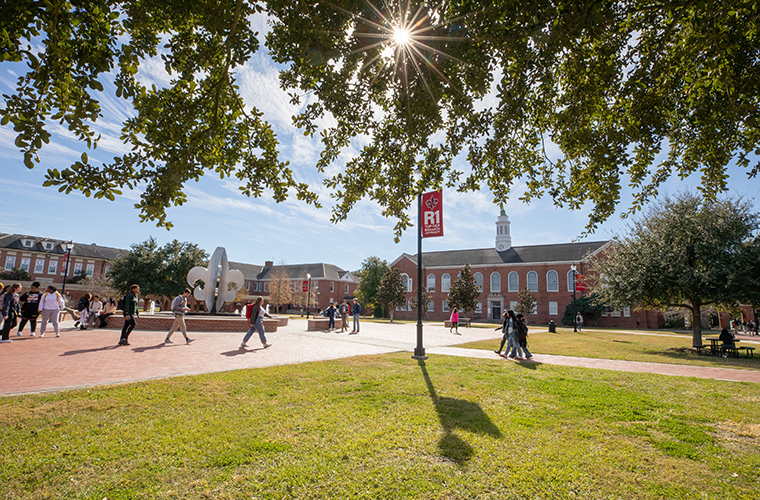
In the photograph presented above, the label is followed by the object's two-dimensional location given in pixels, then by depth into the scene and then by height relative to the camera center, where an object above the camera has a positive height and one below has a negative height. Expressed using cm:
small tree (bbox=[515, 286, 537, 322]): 4784 +27
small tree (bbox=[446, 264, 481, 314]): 4591 +111
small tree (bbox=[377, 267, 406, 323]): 4969 +134
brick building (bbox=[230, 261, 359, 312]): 7338 +337
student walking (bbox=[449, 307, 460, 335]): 2815 -127
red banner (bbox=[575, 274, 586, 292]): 3023 +183
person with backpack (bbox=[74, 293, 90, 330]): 1757 -99
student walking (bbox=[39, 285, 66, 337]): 1405 -62
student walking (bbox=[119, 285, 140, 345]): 1188 -62
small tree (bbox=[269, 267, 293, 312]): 7031 +116
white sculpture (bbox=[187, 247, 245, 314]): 2472 +107
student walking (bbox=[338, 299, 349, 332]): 2282 -88
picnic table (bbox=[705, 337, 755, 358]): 1516 -172
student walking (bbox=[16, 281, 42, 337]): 1327 -55
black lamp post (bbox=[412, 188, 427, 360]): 1192 -38
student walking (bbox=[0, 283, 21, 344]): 1176 -62
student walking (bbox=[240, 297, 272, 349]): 1252 -86
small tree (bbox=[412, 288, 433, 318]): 5541 +40
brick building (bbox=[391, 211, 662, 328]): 5072 +400
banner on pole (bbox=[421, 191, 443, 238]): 1131 +264
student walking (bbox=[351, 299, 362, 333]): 2231 -84
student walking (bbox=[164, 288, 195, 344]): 1280 -57
